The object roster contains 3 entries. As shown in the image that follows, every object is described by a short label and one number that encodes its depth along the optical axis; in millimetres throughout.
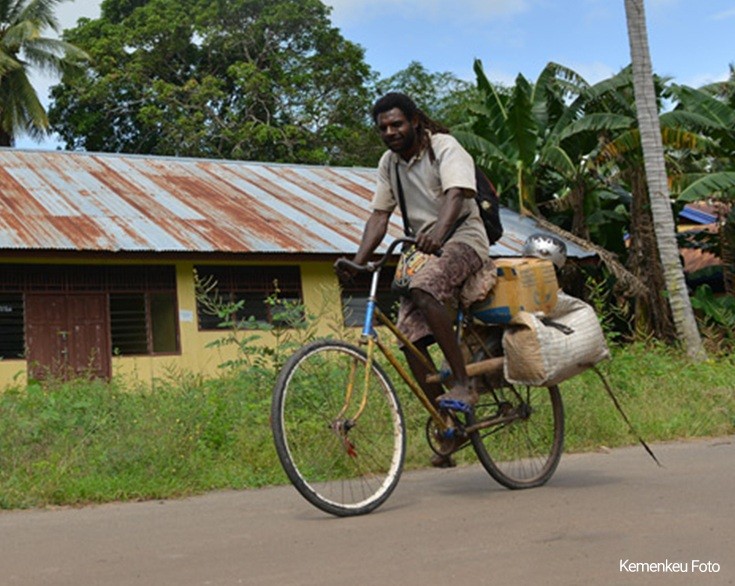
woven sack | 5324
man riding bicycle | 5043
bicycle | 4676
